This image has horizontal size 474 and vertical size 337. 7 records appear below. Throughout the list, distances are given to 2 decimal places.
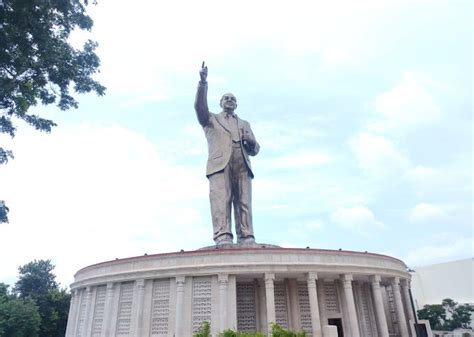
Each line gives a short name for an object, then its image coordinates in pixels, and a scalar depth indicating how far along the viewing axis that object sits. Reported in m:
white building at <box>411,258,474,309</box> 41.41
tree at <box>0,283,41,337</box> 23.84
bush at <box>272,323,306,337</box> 8.81
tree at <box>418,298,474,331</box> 35.59
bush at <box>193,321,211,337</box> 9.70
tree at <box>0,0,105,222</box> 11.12
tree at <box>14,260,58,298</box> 33.66
